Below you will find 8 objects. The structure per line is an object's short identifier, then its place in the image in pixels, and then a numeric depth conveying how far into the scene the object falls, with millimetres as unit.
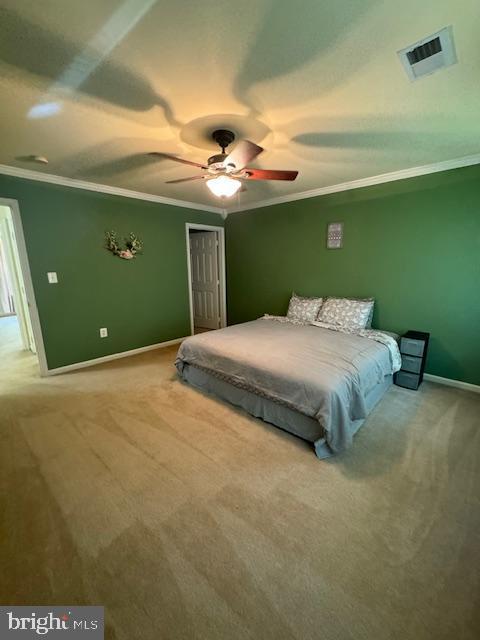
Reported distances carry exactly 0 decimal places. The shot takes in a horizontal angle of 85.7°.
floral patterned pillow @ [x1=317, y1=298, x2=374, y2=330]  3207
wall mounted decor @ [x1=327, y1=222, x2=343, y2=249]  3547
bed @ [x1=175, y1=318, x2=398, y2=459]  1907
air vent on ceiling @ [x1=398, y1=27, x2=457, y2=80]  1211
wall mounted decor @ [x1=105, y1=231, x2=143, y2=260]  3573
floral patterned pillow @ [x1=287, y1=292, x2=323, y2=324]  3617
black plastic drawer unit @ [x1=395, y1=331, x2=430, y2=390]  2793
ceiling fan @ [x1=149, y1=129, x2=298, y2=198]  1813
